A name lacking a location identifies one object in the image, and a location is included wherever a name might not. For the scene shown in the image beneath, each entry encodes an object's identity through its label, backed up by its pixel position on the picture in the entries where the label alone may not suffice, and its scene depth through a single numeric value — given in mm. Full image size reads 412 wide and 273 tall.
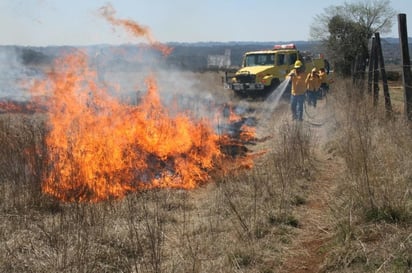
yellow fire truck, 21819
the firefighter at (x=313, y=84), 17391
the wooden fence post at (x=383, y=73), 10958
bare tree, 41062
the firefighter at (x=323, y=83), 21900
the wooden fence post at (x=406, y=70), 8859
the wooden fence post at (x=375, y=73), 12608
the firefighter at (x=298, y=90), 14586
